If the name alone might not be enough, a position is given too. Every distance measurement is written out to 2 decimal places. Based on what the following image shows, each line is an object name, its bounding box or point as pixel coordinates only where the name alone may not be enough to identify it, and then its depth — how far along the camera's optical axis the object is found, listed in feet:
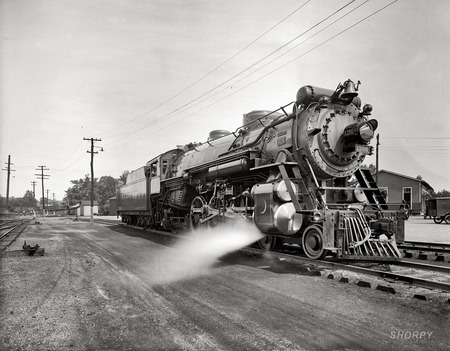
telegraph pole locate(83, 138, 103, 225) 112.32
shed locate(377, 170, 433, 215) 121.90
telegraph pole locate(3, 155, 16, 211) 172.57
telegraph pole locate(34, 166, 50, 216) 247.91
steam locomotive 22.71
